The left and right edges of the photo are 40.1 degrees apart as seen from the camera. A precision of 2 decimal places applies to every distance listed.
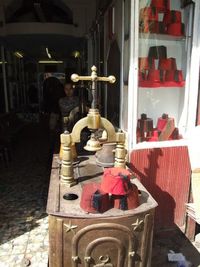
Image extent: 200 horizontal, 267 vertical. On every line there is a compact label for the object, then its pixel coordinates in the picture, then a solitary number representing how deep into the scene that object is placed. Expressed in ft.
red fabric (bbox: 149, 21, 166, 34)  8.70
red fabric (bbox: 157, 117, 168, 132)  9.57
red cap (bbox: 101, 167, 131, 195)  5.39
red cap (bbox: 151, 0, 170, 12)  8.59
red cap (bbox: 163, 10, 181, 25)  8.90
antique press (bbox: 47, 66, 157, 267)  5.30
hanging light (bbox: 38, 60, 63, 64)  42.27
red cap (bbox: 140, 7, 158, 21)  8.38
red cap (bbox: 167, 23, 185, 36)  8.97
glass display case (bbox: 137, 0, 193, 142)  8.73
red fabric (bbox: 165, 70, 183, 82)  9.22
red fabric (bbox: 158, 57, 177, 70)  9.14
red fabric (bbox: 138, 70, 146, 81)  8.72
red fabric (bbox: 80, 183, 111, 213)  5.31
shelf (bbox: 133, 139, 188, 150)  8.86
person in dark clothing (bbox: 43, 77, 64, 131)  15.20
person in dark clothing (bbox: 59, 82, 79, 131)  12.56
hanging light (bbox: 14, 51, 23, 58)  32.94
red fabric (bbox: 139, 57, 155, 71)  8.70
